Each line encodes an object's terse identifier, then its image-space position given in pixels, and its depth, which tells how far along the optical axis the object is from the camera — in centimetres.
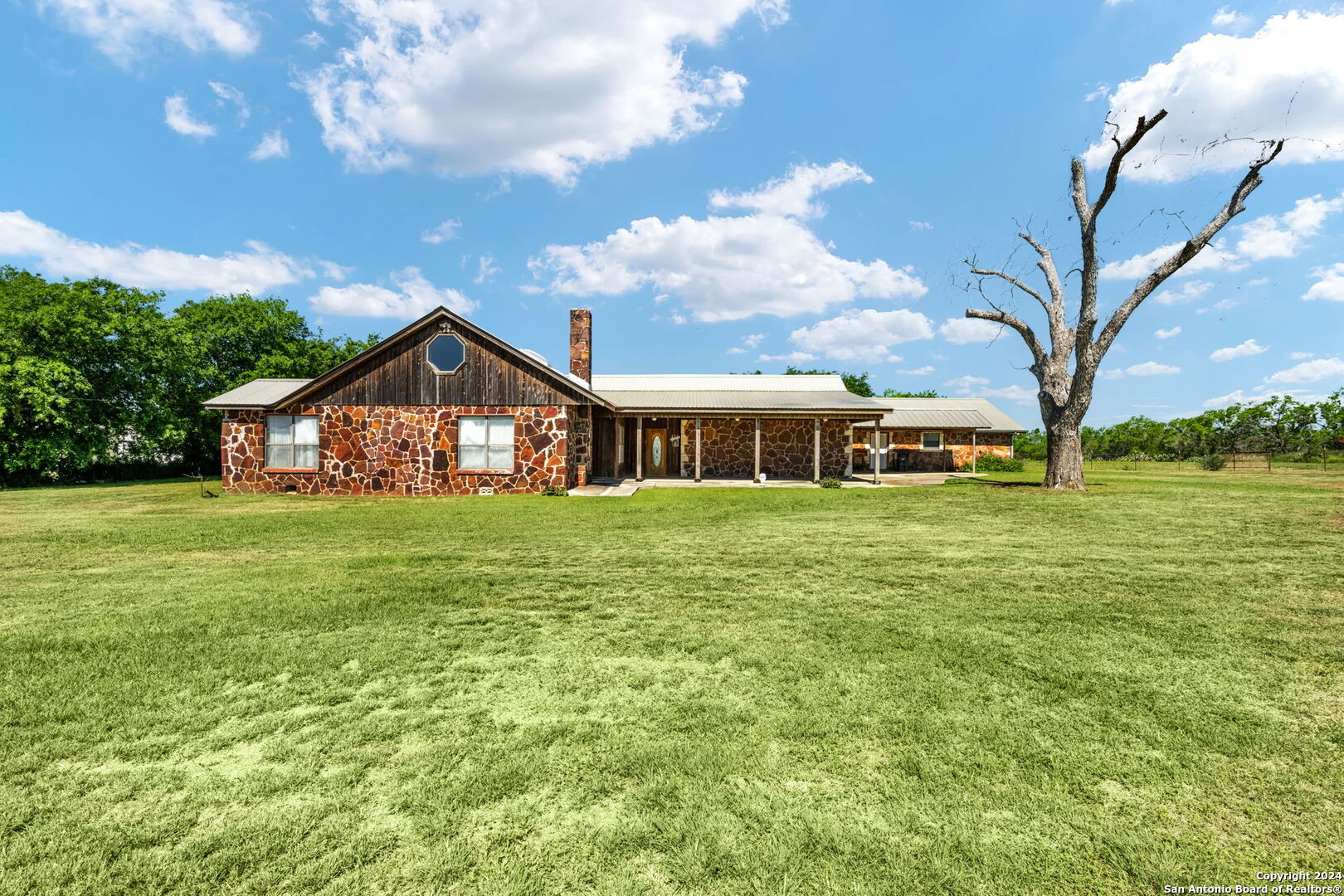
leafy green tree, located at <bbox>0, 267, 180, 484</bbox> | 2041
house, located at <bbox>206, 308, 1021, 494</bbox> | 1773
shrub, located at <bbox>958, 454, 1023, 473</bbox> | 3209
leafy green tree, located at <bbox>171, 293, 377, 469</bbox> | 2678
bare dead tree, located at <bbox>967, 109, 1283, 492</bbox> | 1811
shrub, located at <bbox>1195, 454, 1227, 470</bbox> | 2939
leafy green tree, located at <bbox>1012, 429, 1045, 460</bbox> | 4256
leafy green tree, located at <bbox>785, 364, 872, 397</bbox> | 5114
